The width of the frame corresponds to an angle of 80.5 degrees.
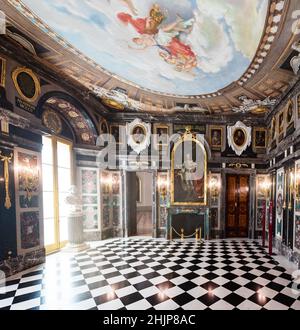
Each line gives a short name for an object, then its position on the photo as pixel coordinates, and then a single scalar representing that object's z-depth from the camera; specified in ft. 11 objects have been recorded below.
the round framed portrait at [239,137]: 26.91
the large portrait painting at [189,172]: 26.17
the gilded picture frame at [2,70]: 13.85
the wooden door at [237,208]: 27.17
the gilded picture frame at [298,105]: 17.27
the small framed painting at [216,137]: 27.17
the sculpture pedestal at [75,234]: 20.80
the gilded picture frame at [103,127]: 25.34
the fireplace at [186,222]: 26.50
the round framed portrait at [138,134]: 27.18
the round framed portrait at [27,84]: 15.06
